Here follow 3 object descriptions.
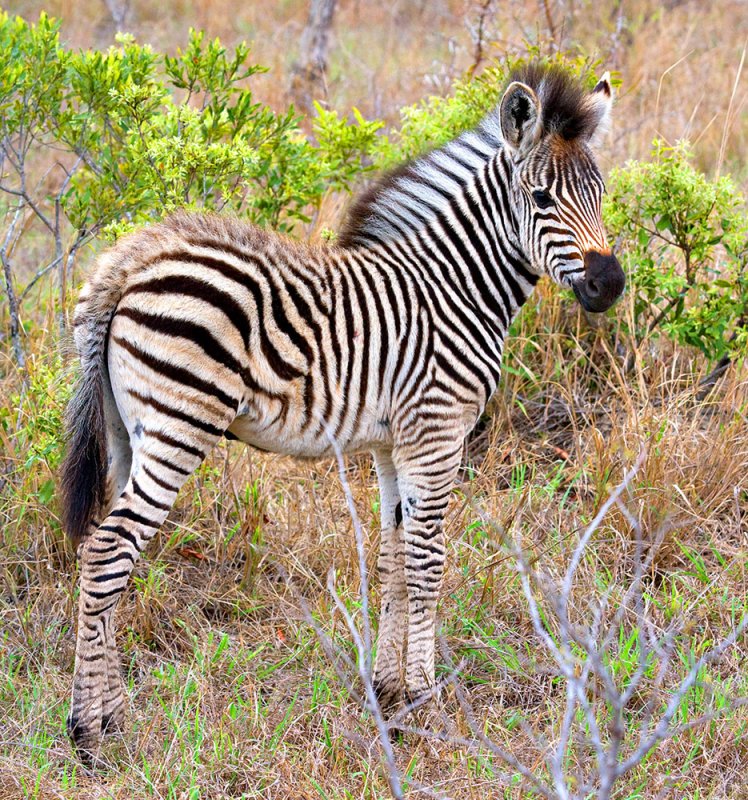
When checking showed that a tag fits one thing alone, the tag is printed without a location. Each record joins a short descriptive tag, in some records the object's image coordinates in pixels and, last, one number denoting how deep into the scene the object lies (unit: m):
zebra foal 8.21
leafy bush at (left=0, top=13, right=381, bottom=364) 10.89
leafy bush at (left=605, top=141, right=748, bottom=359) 12.54
